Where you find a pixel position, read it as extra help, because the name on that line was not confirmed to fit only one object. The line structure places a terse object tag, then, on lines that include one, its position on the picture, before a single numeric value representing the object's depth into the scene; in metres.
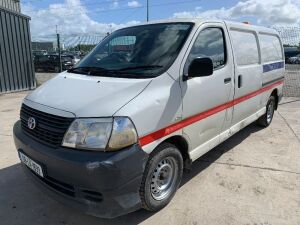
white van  2.12
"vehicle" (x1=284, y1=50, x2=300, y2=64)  26.26
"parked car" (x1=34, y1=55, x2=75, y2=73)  18.72
